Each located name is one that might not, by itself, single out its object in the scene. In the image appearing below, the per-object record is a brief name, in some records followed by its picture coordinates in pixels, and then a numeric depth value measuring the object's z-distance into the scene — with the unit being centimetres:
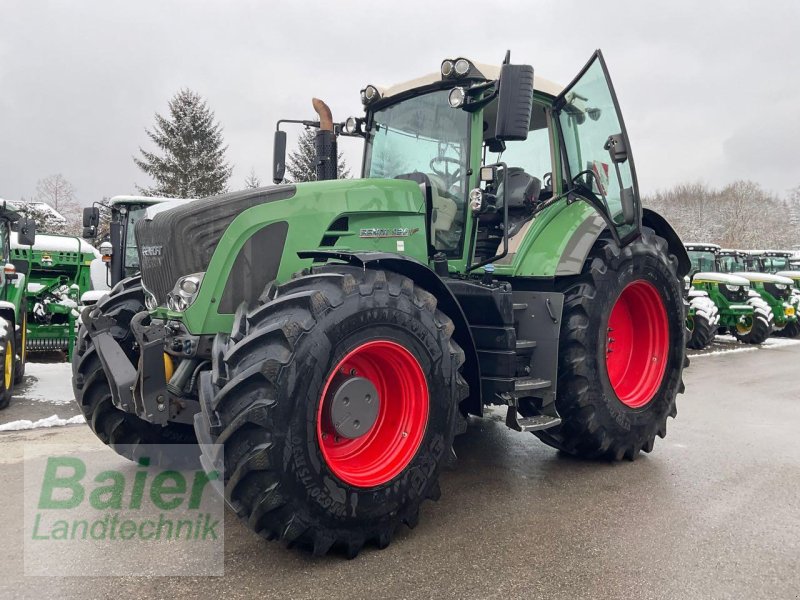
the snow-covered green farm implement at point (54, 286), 1055
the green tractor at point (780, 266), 1692
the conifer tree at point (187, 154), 2895
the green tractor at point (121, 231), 1010
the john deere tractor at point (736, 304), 1442
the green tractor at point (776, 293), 1571
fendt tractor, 298
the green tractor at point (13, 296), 721
